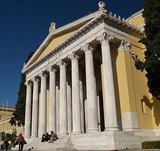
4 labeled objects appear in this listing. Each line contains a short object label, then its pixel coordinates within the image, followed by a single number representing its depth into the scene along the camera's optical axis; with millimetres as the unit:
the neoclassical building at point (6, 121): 42916
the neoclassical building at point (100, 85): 14507
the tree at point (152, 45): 13237
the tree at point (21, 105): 28684
